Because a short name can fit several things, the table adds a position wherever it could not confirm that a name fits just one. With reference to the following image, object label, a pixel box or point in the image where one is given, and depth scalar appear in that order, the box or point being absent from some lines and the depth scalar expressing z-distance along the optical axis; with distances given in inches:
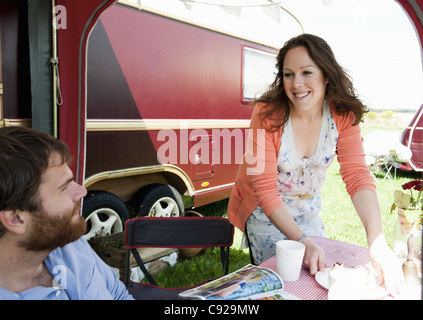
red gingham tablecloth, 54.4
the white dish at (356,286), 49.8
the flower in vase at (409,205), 60.1
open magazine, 48.4
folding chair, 92.1
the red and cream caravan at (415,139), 332.2
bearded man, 45.3
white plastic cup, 55.4
